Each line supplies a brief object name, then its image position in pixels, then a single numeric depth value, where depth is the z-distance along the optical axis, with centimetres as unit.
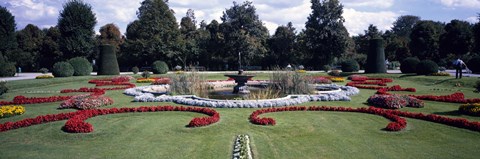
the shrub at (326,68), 3881
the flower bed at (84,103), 1273
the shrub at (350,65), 3459
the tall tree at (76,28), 4066
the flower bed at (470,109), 1094
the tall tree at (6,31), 3753
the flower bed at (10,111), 1123
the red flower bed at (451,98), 1363
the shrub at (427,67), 2697
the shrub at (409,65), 2948
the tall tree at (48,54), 4741
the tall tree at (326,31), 4250
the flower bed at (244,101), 1281
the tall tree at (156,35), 4406
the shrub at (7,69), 3141
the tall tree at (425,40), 4838
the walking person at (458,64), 2292
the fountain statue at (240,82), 1784
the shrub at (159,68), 3441
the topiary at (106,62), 3266
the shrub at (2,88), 1539
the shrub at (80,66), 3209
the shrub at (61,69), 2975
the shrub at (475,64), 2969
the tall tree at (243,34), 4197
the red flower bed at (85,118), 929
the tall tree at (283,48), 4575
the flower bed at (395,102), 1250
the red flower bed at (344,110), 934
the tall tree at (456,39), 4478
